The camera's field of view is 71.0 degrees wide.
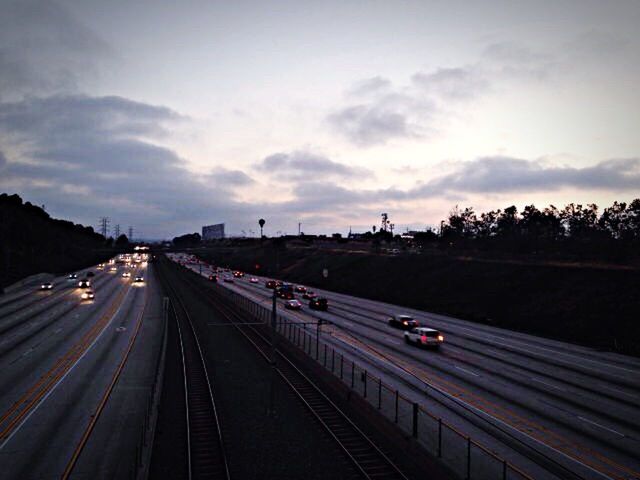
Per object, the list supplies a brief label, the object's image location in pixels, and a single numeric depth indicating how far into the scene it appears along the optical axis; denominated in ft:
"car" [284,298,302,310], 179.22
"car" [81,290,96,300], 210.26
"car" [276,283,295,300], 220.43
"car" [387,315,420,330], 139.03
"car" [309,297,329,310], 180.34
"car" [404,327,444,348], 113.19
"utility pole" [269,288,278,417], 64.88
